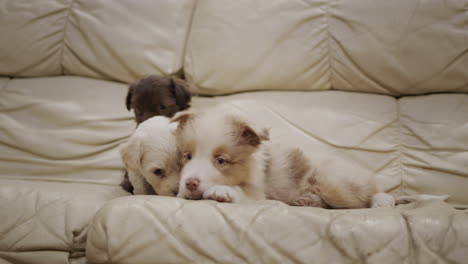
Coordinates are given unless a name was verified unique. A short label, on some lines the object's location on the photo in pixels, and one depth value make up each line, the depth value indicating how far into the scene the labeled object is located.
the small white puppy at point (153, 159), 1.53
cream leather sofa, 1.62
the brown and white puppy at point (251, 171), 1.47
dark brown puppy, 1.70
